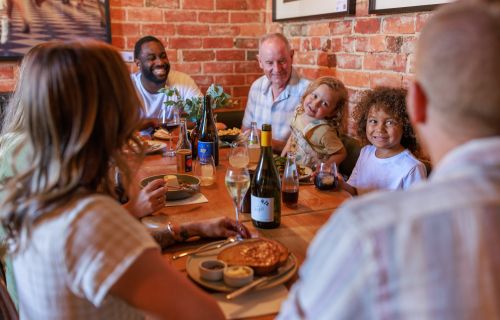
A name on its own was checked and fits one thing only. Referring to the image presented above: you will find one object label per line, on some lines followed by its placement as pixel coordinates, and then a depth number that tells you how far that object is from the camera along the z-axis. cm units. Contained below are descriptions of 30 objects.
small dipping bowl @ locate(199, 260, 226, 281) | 106
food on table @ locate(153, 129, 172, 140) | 254
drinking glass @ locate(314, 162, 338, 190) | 174
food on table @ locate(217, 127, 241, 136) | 248
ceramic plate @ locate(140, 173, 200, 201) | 160
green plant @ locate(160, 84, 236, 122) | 220
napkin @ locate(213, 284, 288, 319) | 97
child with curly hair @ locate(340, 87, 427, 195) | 198
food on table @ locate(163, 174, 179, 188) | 171
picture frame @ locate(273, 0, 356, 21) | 267
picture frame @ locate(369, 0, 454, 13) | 206
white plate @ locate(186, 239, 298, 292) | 104
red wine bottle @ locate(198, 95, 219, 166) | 210
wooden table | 128
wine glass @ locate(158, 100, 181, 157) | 229
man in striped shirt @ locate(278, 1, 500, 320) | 54
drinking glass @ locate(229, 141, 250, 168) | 192
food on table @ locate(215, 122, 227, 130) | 261
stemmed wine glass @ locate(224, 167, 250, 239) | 135
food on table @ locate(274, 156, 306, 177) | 188
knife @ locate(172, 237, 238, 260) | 120
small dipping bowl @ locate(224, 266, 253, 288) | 104
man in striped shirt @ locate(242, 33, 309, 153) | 292
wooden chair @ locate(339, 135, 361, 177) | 248
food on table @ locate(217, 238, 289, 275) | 108
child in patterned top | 241
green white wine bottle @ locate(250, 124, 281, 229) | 136
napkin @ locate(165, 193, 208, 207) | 158
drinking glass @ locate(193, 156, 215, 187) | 181
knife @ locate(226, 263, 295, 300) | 100
